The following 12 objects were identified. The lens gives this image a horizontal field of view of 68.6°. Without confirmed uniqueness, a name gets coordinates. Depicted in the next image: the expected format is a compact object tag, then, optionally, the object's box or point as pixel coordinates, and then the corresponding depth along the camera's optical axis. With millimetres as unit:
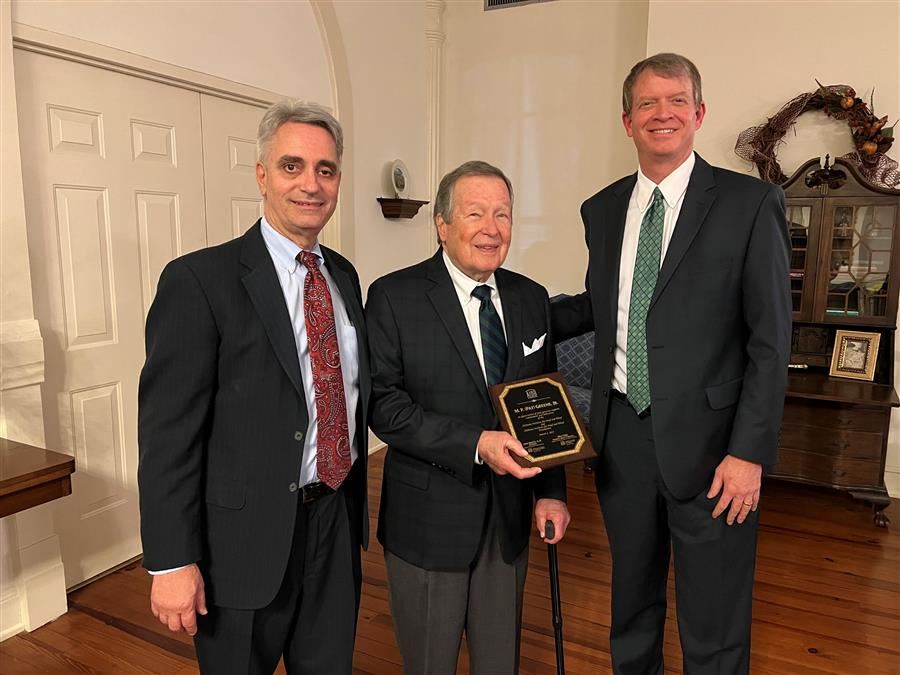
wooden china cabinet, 3543
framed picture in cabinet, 3766
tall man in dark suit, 1608
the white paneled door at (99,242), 2648
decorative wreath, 3650
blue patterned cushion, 4562
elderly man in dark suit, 1512
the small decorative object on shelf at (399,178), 4781
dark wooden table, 1949
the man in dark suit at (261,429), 1264
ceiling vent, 5039
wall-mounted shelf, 4688
